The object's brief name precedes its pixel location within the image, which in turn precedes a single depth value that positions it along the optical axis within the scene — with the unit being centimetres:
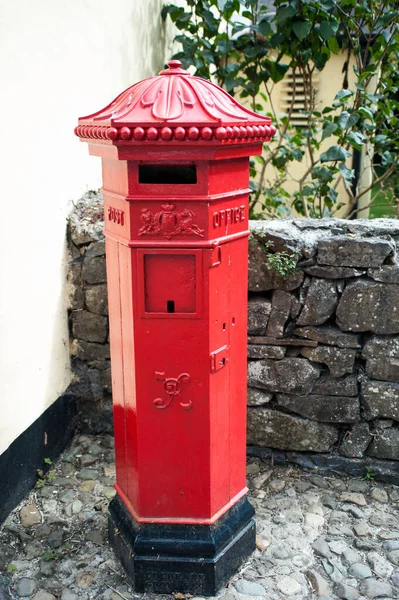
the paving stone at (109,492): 324
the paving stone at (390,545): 284
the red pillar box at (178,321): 215
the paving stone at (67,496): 318
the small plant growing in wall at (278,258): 314
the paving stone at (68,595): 254
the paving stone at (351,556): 276
